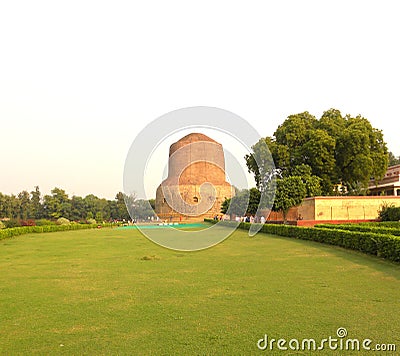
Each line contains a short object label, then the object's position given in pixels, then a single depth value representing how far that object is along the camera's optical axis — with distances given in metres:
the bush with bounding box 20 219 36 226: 28.49
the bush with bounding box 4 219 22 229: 26.48
